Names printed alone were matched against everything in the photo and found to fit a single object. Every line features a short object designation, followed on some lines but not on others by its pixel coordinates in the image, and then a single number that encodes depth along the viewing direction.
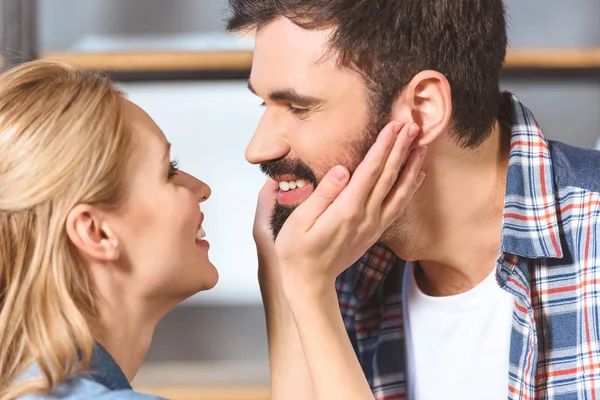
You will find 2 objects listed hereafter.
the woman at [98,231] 1.31
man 1.45
